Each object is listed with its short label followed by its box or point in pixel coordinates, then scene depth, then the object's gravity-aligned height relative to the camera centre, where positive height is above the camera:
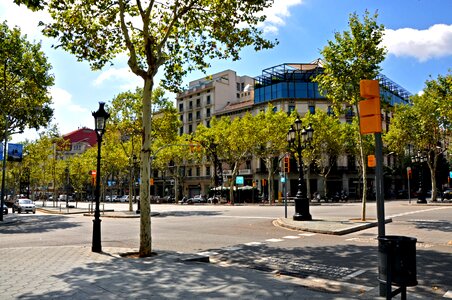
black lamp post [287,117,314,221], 17.64 -0.92
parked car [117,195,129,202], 69.19 -3.55
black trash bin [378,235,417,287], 4.48 -1.00
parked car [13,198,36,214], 34.16 -2.33
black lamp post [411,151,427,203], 35.72 -1.80
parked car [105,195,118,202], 72.62 -3.75
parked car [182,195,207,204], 53.06 -2.95
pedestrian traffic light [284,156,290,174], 20.05 +0.66
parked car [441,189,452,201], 43.12 -2.06
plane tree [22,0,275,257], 9.25 +4.33
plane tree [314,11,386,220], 16.45 +5.30
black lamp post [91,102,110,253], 9.71 +0.34
